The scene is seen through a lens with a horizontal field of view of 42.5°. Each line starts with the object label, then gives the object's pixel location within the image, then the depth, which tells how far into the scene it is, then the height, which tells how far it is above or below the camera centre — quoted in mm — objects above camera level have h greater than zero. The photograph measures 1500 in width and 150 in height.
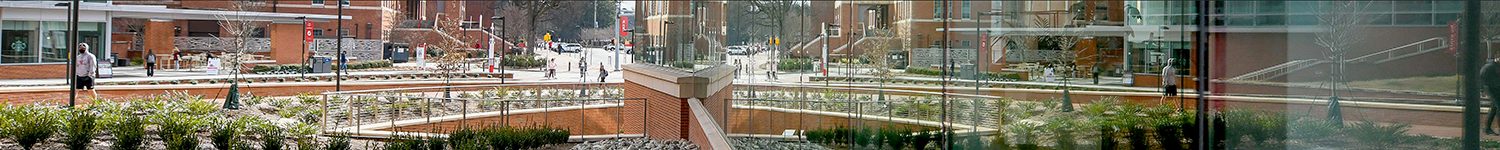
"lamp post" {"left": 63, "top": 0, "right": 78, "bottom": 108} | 24922 +141
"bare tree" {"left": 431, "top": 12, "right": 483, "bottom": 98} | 48594 +663
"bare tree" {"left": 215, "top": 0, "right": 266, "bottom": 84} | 57562 +1423
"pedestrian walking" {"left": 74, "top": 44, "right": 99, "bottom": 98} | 28094 +82
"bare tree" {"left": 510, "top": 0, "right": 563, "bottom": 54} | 71775 +2677
